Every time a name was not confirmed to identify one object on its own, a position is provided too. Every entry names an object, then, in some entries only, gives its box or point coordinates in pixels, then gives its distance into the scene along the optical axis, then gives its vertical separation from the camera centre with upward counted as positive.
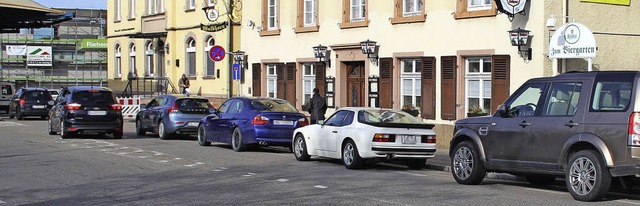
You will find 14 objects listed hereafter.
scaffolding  74.94 +2.25
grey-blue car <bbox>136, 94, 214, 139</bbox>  25.47 -0.92
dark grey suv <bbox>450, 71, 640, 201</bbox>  11.17 -0.70
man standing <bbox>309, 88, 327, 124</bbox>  24.12 -0.69
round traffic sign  29.72 +1.01
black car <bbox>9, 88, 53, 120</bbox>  39.28 -0.93
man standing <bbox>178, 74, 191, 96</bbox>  36.72 -0.05
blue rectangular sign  30.78 +0.42
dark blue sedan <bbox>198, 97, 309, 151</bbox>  20.56 -0.94
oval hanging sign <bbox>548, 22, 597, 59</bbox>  17.86 +0.87
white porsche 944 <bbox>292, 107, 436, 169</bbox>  16.34 -1.03
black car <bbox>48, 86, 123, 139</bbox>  25.08 -0.84
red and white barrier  38.97 -1.09
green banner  71.72 +3.15
